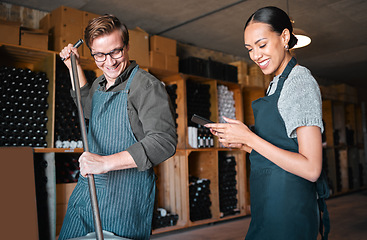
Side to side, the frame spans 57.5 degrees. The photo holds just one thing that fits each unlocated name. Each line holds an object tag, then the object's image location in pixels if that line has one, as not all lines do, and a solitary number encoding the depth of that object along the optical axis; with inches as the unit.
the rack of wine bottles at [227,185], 217.2
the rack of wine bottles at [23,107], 140.4
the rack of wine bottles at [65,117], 152.9
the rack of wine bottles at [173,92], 197.8
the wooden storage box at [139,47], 174.7
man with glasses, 52.4
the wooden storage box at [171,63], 190.2
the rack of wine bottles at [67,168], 161.8
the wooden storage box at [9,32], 137.6
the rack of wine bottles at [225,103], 224.8
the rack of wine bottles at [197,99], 208.7
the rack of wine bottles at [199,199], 200.5
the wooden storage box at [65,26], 151.7
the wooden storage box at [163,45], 188.1
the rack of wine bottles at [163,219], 178.7
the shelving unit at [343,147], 328.2
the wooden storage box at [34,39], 142.6
